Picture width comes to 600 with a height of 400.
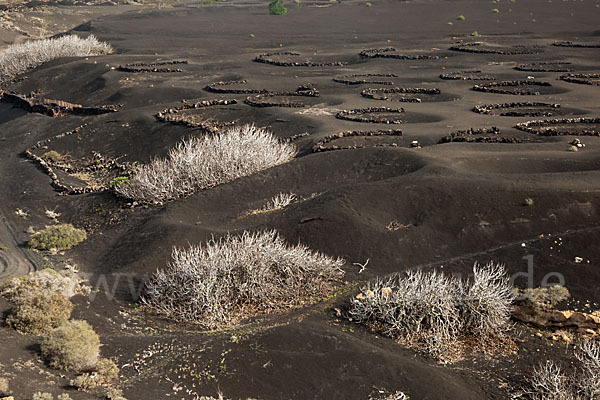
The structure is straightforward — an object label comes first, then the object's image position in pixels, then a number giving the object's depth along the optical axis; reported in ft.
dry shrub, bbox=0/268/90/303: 45.17
